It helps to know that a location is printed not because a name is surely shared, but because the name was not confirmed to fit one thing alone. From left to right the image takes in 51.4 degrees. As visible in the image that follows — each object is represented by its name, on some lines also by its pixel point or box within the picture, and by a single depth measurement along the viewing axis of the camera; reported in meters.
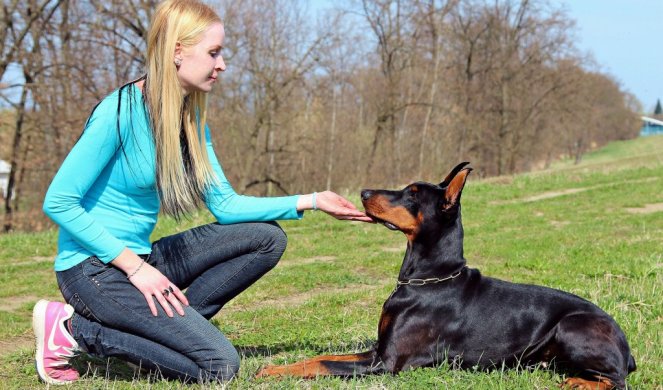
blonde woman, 3.69
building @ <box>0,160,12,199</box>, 20.62
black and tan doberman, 3.72
